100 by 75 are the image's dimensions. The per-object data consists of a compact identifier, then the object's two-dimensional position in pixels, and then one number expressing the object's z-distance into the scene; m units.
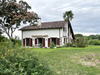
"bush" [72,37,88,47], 12.90
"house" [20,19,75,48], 14.00
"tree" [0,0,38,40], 10.16
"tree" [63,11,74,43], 15.31
